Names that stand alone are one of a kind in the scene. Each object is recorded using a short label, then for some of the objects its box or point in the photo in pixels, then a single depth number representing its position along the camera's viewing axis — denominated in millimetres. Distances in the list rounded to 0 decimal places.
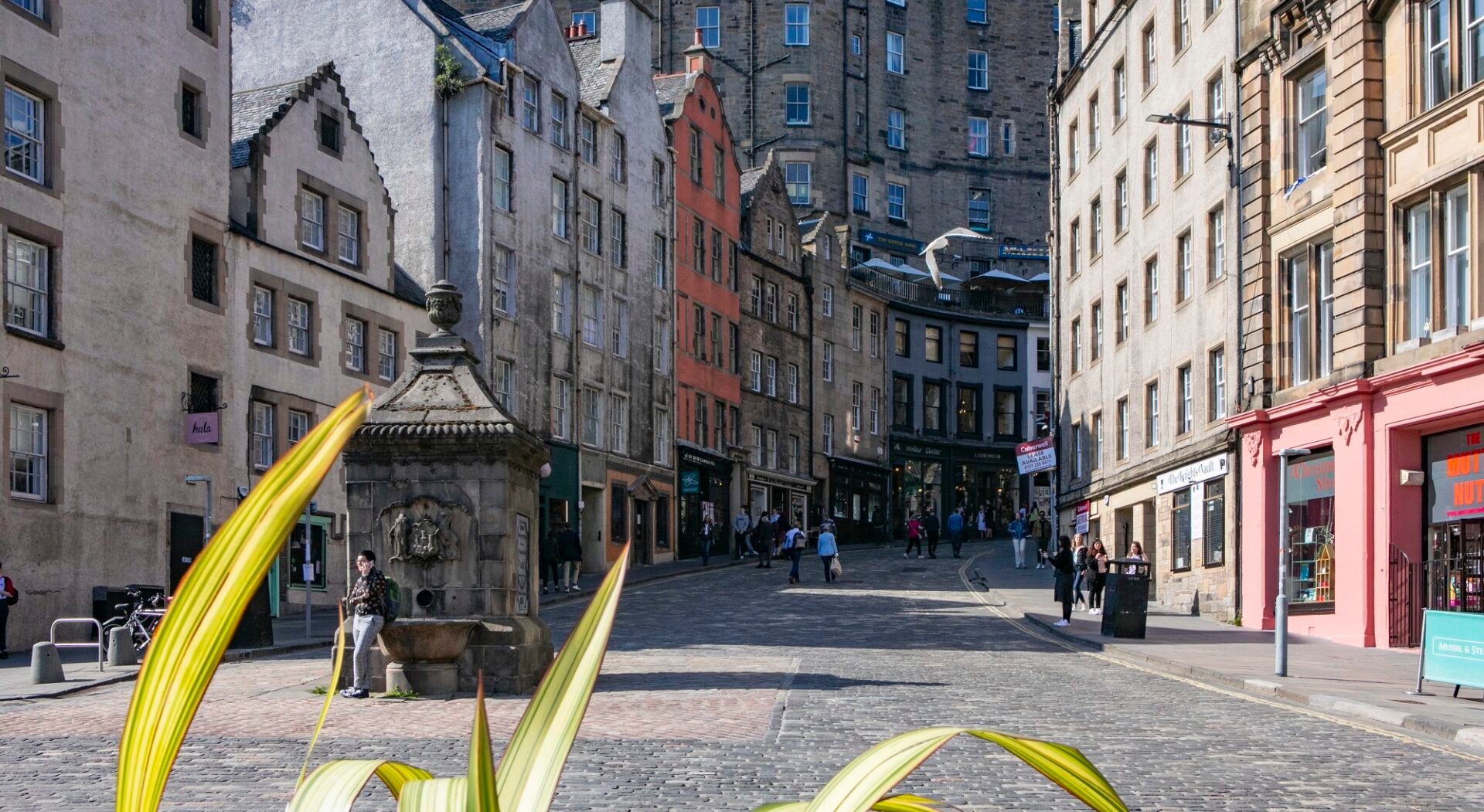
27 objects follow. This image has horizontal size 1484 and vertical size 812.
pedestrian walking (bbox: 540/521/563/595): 38188
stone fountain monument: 18938
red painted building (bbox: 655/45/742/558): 58250
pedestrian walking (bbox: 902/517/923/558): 53906
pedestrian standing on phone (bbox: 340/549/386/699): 17781
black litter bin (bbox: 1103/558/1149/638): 26641
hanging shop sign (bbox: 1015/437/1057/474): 42219
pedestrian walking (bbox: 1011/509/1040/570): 49719
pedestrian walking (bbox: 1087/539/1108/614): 33375
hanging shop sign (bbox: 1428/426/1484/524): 24219
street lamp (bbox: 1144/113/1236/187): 30531
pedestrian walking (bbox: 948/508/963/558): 56062
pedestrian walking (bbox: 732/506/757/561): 54969
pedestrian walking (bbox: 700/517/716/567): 49625
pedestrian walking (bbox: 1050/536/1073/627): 29391
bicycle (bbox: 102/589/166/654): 24969
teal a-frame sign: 16781
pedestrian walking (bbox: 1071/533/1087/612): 34844
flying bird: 66750
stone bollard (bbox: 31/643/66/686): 19641
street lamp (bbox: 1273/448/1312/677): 20141
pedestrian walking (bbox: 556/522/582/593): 37656
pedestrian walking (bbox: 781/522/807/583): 41312
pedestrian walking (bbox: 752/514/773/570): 47812
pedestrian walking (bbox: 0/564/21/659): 25531
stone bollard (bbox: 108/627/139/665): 22609
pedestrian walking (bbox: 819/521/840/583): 41375
